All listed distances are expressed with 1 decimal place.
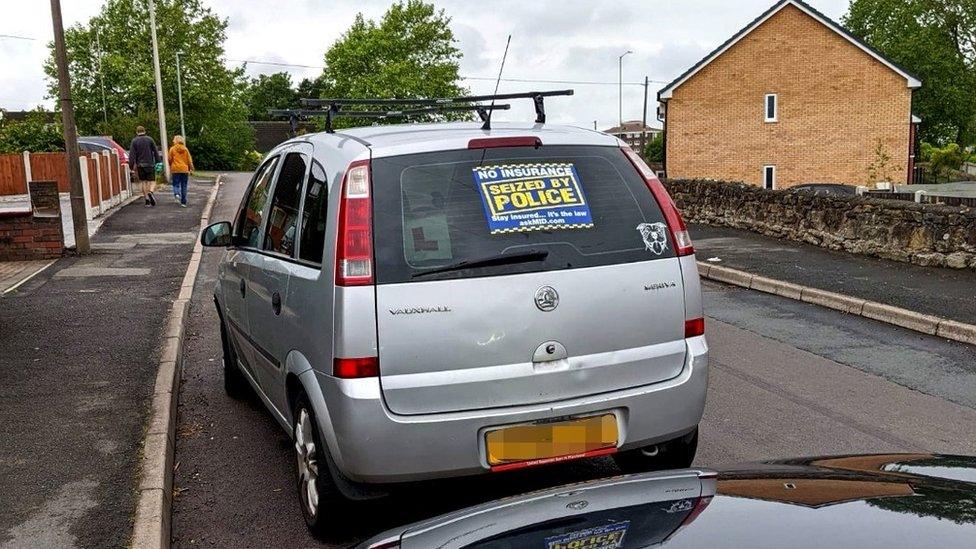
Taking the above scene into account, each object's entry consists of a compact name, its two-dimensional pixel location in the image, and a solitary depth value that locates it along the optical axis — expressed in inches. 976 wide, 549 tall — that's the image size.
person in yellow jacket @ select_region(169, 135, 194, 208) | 882.8
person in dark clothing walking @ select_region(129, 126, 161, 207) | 909.2
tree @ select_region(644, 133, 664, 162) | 2881.4
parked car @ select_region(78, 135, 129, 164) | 1355.8
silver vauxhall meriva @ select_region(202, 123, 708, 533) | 152.3
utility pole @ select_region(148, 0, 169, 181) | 1343.5
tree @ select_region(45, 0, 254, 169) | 2637.8
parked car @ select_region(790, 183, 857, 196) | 1053.8
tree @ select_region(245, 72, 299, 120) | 4985.7
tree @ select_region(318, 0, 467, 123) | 3196.4
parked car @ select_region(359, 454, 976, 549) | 79.8
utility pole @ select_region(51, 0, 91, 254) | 566.2
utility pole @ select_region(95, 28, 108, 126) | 2512.3
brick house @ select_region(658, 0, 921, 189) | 1576.0
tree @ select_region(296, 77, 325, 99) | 4702.8
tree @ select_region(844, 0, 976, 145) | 2856.8
